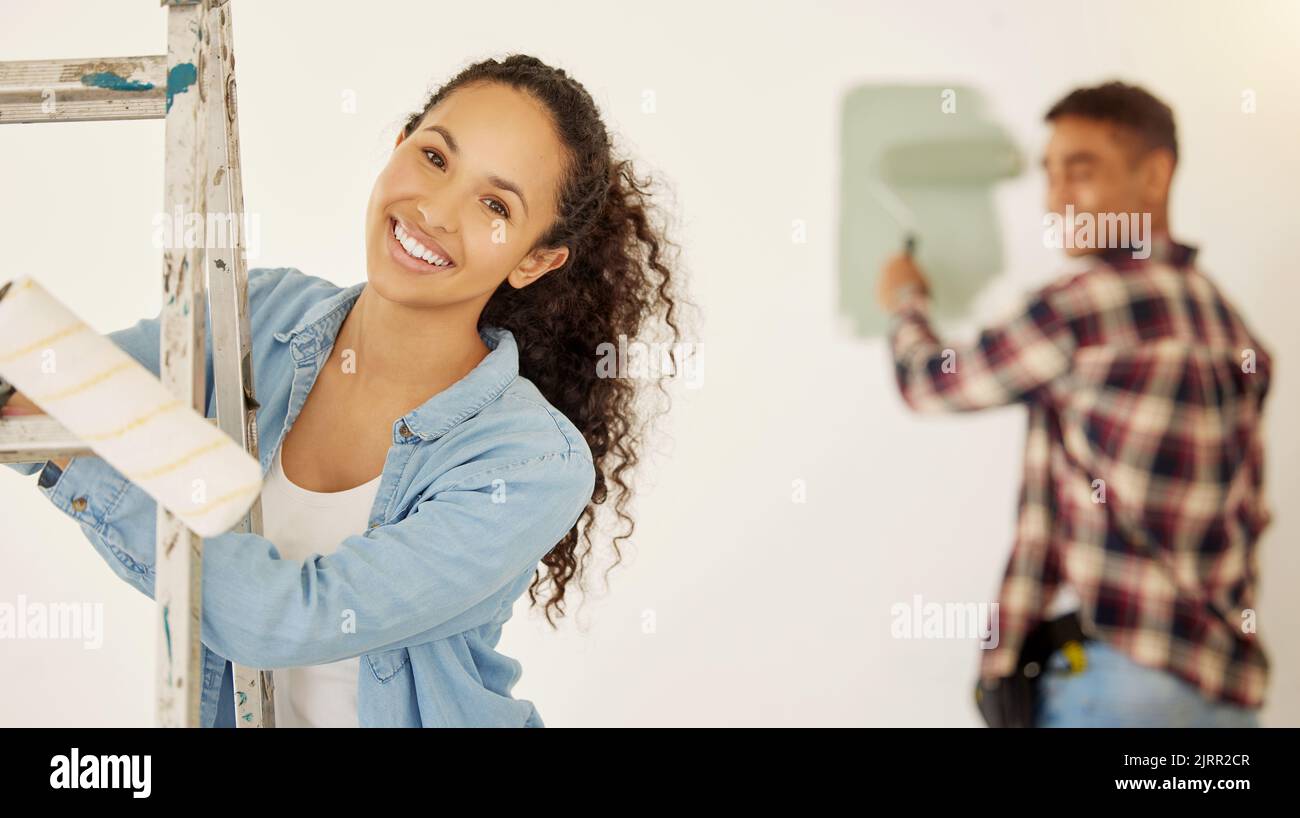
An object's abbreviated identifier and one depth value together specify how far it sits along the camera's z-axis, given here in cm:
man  243
